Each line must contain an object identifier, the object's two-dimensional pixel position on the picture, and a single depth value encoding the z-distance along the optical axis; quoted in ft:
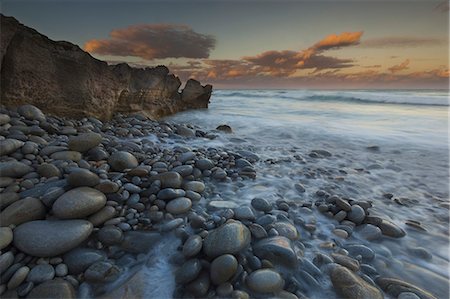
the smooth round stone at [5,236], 4.99
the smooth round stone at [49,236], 5.08
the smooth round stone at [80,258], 5.02
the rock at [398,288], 4.86
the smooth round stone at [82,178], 6.66
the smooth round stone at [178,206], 6.98
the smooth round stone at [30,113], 12.59
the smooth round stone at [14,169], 7.21
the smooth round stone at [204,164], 10.00
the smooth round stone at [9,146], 8.49
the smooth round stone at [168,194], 7.39
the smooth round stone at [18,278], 4.53
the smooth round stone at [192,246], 5.34
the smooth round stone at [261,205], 7.48
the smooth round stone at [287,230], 6.37
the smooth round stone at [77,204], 5.79
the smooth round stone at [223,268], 4.83
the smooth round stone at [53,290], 4.40
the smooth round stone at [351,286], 4.73
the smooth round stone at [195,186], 8.26
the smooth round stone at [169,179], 8.05
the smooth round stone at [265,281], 4.76
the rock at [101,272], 4.88
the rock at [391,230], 6.81
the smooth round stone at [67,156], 8.83
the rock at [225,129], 20.79
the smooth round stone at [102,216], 6.02
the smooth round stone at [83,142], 9.63
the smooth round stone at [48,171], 7.52
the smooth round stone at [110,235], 5.72
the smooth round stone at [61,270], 4.85
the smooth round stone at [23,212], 5.58
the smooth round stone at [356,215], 7.26
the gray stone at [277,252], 5.40
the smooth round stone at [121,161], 8.81
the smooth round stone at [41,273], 4.65
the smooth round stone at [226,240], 5.29
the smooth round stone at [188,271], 4.87
